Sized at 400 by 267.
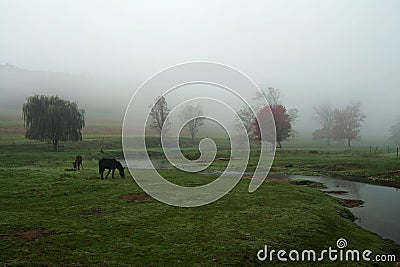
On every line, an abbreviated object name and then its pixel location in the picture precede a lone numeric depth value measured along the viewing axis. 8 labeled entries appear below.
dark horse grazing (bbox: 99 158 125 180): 25.75
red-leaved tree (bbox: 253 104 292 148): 65.38
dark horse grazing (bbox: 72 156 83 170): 31.81
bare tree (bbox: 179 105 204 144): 48.89
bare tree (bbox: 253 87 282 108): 80.12
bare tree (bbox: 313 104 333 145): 115.03
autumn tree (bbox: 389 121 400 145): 132.25
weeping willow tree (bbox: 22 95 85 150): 54.91
